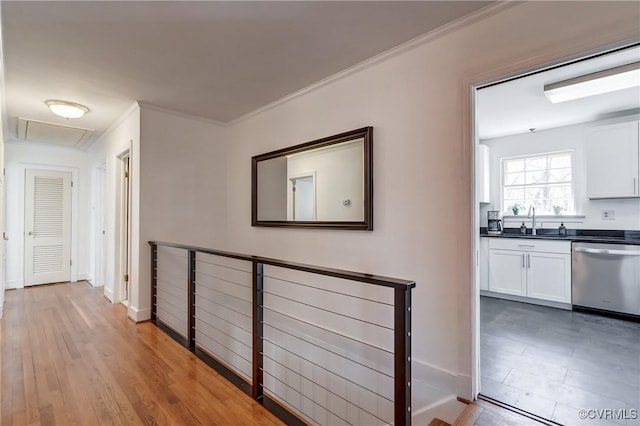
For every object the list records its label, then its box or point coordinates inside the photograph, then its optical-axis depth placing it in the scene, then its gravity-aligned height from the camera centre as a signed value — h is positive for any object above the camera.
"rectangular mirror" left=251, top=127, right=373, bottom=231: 2.65 +0.30
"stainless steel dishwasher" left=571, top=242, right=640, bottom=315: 3.43 -0.73
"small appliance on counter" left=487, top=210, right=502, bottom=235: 4.92 -0.13
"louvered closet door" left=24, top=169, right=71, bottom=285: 5.14 -0.22
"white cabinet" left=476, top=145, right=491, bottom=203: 4.82 +0.61
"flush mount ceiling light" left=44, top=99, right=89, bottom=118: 3.37 +1.17
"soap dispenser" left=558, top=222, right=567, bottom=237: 4.28 -0.23
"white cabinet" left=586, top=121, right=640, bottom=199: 3.64 +0.64
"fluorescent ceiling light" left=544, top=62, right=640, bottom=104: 2.54 +1.15
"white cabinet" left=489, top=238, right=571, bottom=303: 3.90 -0.73
